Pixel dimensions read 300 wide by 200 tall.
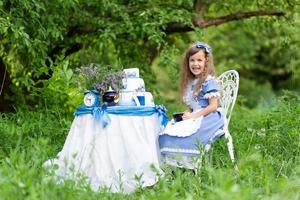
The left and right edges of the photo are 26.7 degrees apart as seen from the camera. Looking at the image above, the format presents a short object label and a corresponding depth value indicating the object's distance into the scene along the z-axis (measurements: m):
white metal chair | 5.23
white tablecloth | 4.58
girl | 4.75
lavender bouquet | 4.78
